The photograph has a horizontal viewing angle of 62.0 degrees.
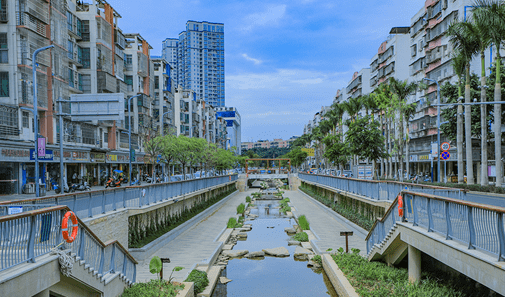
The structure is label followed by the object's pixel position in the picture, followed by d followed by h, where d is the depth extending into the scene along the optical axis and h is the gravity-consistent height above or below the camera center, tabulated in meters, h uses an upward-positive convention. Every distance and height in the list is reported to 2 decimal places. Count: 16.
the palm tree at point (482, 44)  29.75 +8.12
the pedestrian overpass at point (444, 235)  7.21 -1.87
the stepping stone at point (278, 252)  21.41 -5.05
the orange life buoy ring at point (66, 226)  8.37 -1.39
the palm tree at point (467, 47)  32.72 +8.35
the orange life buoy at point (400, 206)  11.86 -1.54
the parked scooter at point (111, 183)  34.68 -2.21
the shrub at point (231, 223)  29.15 -4.77
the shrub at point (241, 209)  37.84 -4.94
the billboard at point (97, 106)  23.78 +2.94
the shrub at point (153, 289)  11.15 -3.65
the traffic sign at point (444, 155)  31.12 -0.30
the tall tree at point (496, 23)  29.05 +8.85
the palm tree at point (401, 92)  46.31 +6.84
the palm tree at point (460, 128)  36.59 +2.08
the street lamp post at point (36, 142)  20.64 +0.83
